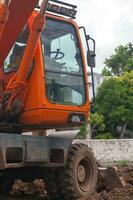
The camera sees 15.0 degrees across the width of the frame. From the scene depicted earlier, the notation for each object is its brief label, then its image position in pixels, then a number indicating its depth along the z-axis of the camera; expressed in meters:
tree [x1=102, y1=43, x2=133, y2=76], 36.94
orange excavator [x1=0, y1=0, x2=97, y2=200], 7.30
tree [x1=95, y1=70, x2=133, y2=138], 30.06
